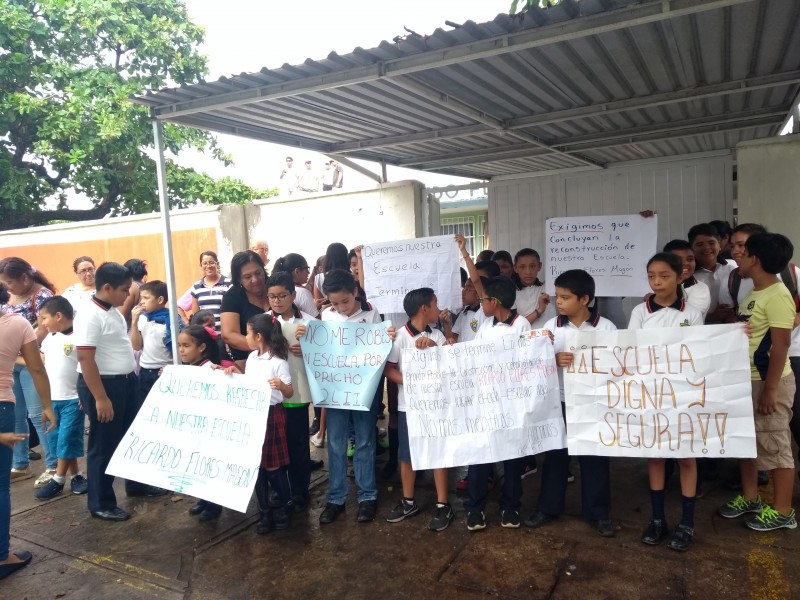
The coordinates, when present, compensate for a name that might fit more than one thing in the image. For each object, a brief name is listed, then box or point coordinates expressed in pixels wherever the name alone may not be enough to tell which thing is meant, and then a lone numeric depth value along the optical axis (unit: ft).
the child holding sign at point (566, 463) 11.06
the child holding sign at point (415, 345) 11.94
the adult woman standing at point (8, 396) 11.32
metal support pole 15.33
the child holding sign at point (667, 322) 10.64
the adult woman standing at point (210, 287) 17.21
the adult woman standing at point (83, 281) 19.26
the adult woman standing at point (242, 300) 13.35
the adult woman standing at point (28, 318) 15.51
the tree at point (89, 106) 44.09
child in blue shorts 15.29
